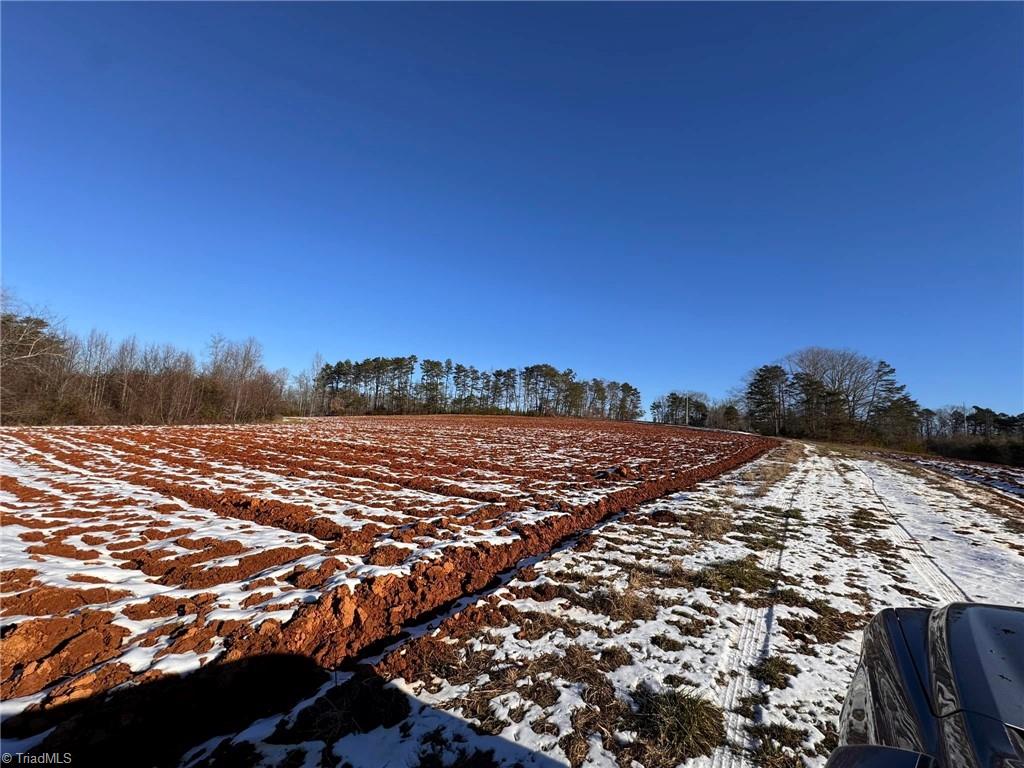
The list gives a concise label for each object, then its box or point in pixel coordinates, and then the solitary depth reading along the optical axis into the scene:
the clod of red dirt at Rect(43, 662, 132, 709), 2.90
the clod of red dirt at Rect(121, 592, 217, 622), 4.02
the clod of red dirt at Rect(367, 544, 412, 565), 5.47
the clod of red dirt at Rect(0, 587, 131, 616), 3.94
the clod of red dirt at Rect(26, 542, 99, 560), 5.37
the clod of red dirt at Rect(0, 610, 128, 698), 3.11
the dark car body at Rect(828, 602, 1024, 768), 1.23
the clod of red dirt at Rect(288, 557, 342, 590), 4.79
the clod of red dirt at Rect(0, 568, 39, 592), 4.36
